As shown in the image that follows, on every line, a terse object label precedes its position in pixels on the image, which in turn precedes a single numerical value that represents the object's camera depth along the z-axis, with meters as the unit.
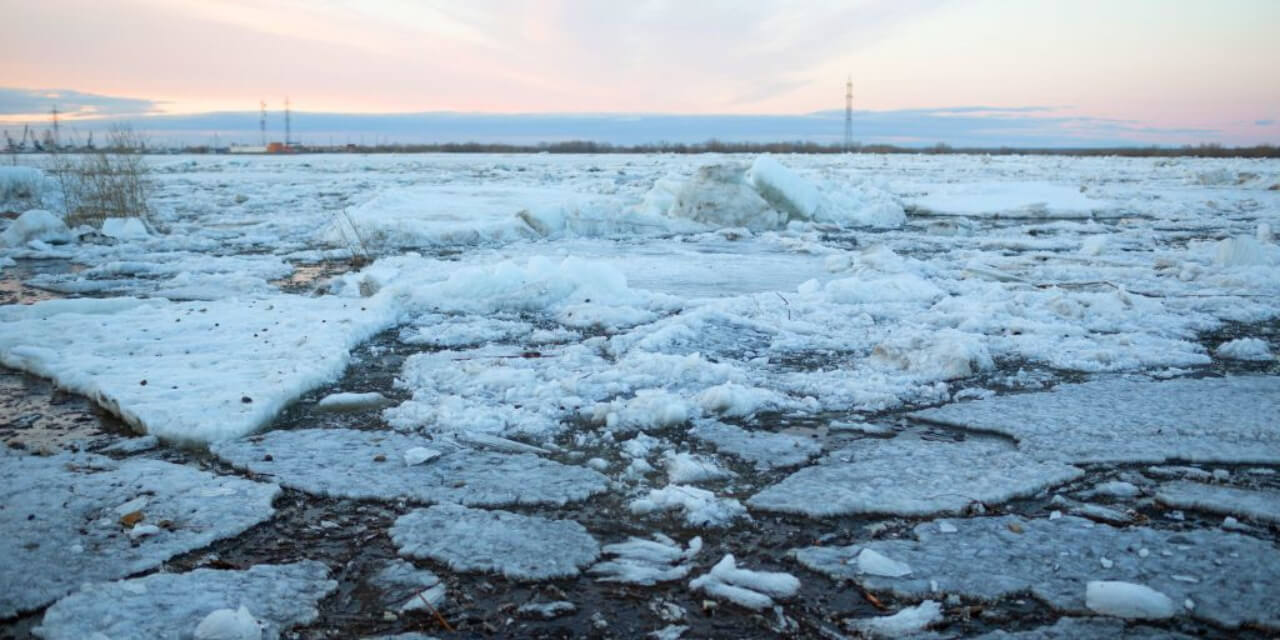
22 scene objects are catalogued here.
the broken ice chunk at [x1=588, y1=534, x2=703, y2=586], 2.21
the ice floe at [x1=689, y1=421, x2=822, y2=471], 3.08
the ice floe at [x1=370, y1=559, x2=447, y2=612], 2.07
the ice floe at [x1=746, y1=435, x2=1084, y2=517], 2.67
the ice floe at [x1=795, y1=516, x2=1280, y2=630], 2.09
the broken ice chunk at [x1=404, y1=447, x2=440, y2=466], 3.00
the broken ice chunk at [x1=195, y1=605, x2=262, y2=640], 1.89
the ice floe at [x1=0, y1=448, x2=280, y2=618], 2.18
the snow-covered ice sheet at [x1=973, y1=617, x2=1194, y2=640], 1.92
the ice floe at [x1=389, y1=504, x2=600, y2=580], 2.27
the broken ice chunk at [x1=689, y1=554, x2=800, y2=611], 2.09
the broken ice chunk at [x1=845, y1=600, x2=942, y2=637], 1.95
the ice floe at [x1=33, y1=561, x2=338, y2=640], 1.93
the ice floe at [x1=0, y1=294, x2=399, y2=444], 3.44
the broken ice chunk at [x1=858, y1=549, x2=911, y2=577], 2.23
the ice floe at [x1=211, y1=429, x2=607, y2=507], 2.76
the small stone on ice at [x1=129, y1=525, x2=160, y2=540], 2.39
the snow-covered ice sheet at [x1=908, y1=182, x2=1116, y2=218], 13.82
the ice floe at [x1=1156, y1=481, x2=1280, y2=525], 2.58
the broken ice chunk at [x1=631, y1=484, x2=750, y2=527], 2.55
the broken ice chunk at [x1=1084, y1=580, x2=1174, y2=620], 2.01
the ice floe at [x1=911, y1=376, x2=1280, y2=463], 3.13
